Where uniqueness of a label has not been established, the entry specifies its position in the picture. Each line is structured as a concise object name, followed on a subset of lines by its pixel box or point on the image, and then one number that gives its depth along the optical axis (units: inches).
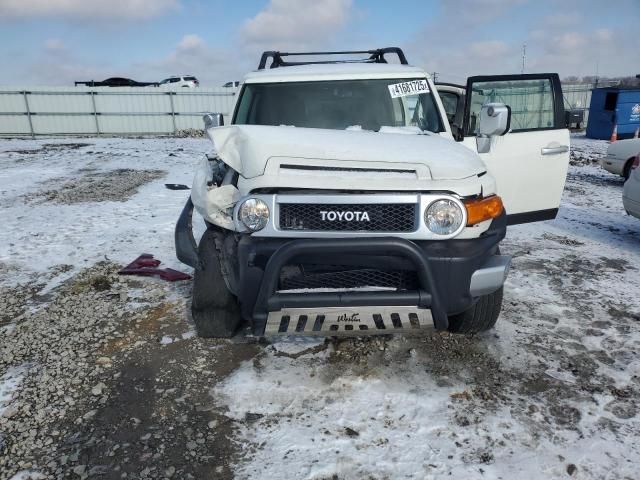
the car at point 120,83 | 974.5
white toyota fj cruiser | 91.9
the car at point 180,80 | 1223.5
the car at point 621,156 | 352.5
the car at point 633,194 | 217.8
